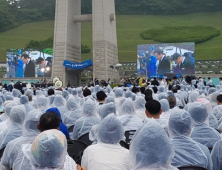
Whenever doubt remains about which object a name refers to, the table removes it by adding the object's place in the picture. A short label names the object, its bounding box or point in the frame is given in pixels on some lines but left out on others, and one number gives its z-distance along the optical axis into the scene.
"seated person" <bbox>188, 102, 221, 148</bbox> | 4.58
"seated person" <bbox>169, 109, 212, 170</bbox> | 3.46
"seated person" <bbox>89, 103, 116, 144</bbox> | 5.83
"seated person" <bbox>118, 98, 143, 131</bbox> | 5.92
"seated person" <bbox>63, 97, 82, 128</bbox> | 7.02
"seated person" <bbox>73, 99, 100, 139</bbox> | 5.68
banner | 27.94
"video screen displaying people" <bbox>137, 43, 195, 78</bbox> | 31.97
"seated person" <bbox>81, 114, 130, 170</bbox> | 3.23
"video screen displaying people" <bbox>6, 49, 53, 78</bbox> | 38.28
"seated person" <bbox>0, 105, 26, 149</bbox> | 4.78
